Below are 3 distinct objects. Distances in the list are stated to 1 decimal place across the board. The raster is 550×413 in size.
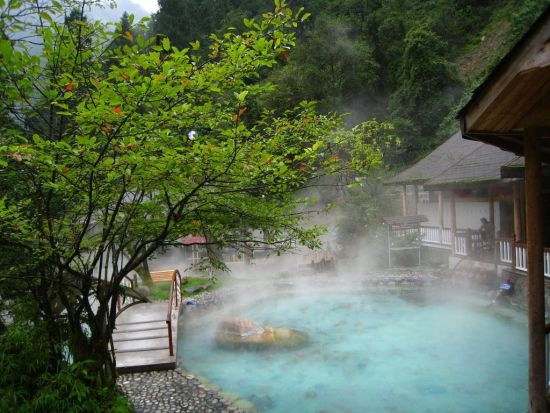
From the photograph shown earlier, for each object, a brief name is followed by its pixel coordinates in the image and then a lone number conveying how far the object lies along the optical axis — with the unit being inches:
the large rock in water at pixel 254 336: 376.8
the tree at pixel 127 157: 108.6
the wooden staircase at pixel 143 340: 291.0
